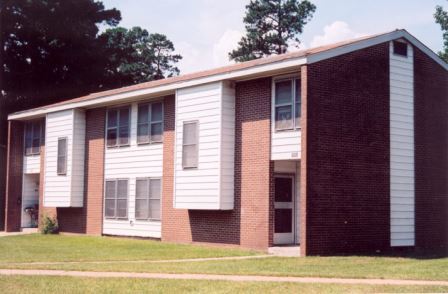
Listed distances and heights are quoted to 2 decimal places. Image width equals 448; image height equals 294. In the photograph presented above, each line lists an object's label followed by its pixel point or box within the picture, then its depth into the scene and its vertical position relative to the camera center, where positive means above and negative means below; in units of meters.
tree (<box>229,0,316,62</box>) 58.44 +15.38
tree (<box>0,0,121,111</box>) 42.53 +9.32
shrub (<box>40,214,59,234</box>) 28.36 -1.51
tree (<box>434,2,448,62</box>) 39.50 +10.79
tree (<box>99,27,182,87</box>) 47.66 +12.47
